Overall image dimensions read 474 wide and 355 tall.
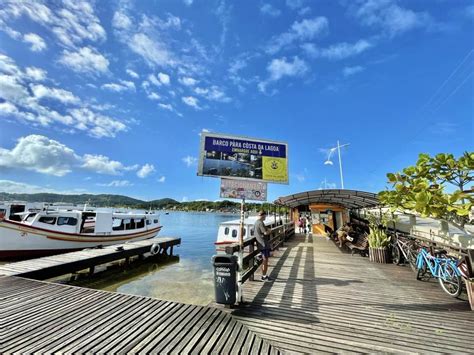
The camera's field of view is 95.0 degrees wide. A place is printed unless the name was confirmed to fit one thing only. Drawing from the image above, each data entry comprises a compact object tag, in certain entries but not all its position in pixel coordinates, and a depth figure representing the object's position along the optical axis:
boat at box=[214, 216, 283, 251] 17.94
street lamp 24.16
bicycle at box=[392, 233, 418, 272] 7.01
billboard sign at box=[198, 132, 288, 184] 5.68
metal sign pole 4.50
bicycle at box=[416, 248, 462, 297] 4.77
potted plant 8.48
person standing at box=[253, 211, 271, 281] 5.95
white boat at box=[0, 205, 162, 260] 13.97
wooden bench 9.68
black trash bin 4.32
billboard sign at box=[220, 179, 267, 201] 5.50
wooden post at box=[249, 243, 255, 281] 6.82
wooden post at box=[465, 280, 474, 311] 4.24
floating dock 7.71
